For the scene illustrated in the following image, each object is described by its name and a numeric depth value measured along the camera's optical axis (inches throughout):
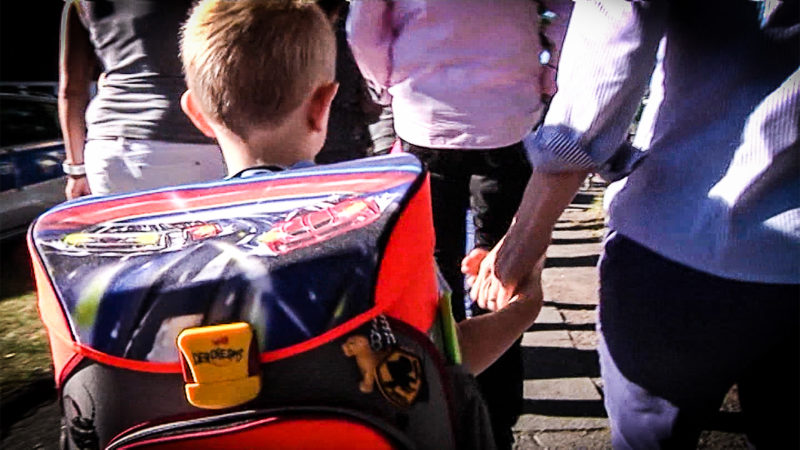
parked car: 209.6
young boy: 47.4
